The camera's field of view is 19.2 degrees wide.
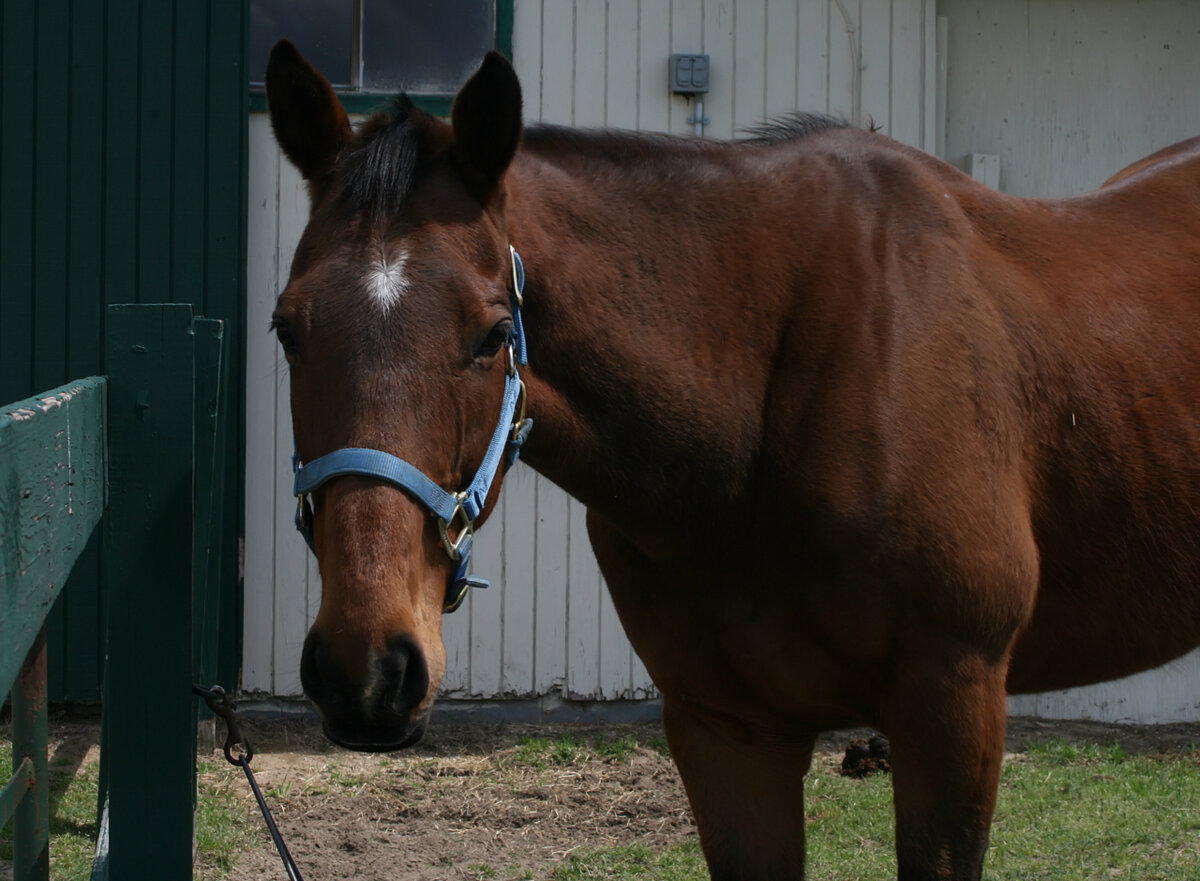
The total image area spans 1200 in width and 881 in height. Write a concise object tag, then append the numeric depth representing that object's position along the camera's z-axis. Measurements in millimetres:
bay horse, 3656
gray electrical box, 7371
